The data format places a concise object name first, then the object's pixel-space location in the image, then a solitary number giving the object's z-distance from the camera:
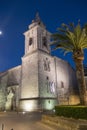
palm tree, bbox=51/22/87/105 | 10.08
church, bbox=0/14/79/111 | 19.68
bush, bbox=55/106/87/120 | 7.43
